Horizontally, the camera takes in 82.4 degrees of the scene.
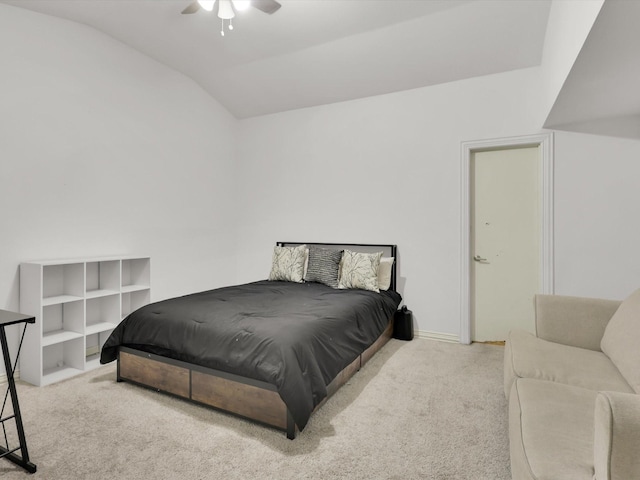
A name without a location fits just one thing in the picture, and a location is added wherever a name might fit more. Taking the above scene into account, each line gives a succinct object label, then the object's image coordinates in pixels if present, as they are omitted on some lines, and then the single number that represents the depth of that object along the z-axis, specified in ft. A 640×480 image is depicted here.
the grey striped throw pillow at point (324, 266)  12.77
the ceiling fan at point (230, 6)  8.28
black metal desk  5.69
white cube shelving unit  9.25
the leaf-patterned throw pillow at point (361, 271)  11.94
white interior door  11.70
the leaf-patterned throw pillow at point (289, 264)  13.26
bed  6.75
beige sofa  3.10
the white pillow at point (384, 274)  12.55
